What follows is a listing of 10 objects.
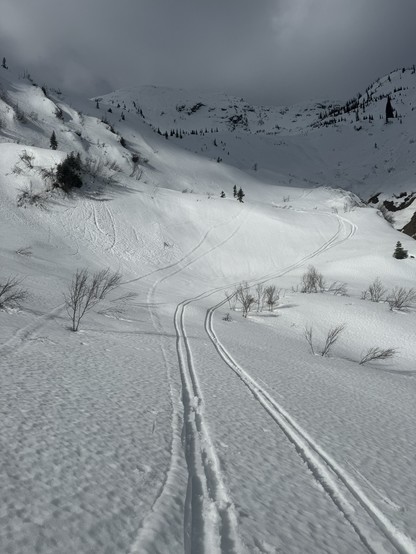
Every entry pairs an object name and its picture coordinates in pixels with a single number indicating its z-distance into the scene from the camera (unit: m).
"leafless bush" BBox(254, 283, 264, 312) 18.50
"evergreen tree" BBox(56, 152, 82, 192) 29.42
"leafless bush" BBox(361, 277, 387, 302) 19.72
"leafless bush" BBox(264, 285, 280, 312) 18.25
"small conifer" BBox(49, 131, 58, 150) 40.94
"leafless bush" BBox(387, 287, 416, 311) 17.45
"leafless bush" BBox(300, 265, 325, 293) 21.78
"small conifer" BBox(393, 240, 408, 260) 26.40
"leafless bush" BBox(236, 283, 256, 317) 17.62
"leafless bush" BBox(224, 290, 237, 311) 19.59
